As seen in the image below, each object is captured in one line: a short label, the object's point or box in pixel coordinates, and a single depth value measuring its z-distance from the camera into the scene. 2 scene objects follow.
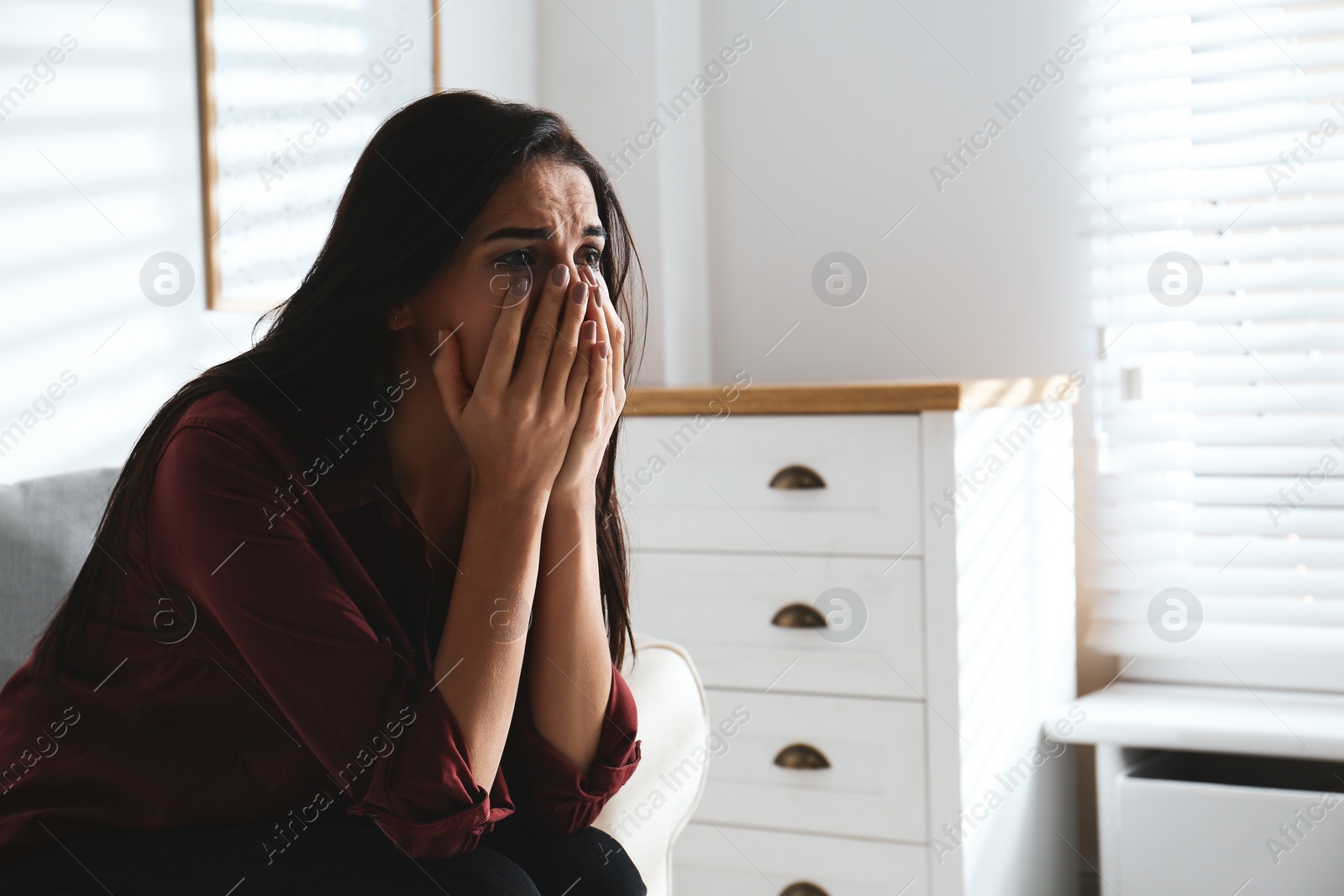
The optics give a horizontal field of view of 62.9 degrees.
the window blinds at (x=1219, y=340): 1.75
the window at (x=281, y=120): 1.46
